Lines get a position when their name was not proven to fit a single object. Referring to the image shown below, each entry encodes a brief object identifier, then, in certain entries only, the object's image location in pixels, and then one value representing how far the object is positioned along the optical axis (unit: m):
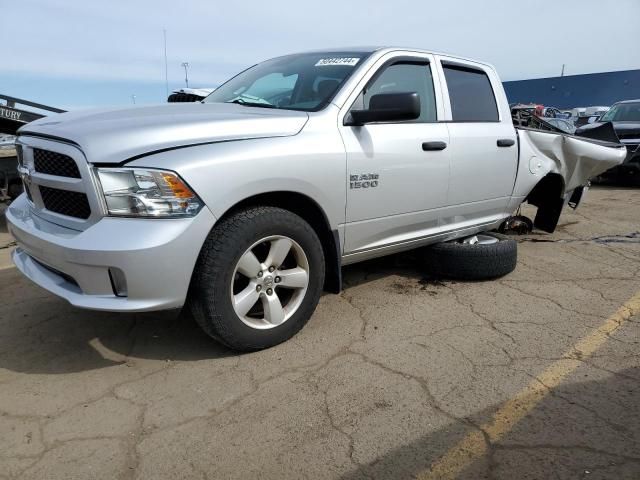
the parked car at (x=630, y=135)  10.20
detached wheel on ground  4.07
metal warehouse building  39.88
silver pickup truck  2.39
